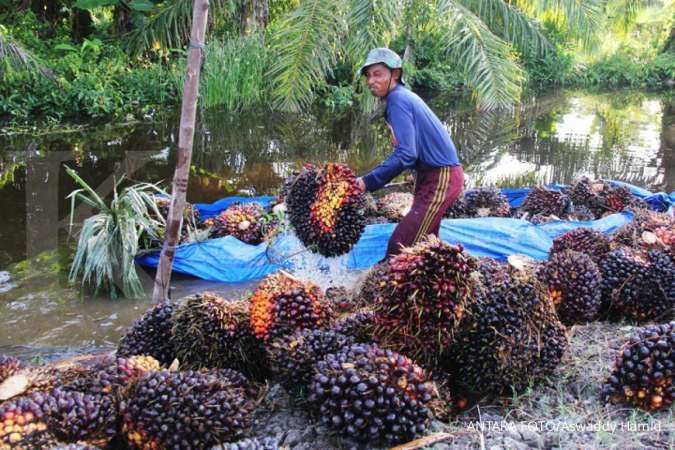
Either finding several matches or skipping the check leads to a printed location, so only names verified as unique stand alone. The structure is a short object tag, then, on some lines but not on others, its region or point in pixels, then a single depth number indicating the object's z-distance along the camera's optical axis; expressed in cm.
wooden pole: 292
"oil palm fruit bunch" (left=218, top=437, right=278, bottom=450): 176
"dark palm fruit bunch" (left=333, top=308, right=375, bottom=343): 236
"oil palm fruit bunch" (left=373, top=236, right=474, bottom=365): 213
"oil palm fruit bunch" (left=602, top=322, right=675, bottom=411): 218
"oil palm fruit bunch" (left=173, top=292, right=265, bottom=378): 246
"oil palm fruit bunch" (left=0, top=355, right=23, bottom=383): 230
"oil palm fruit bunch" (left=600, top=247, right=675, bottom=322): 315
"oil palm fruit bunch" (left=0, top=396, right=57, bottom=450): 181
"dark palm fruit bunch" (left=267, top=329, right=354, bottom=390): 225
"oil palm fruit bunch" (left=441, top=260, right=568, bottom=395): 227
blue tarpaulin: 477
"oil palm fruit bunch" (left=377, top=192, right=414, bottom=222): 519
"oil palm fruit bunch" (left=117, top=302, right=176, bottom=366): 261
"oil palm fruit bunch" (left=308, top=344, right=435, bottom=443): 194
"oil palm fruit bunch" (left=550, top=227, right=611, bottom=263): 373
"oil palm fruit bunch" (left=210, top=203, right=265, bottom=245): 511
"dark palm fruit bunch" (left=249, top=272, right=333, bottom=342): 247
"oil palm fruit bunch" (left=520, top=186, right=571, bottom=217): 558
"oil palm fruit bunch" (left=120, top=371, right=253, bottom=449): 195
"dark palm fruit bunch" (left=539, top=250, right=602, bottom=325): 302
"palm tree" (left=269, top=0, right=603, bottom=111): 728
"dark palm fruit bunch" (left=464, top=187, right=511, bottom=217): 555
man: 357
